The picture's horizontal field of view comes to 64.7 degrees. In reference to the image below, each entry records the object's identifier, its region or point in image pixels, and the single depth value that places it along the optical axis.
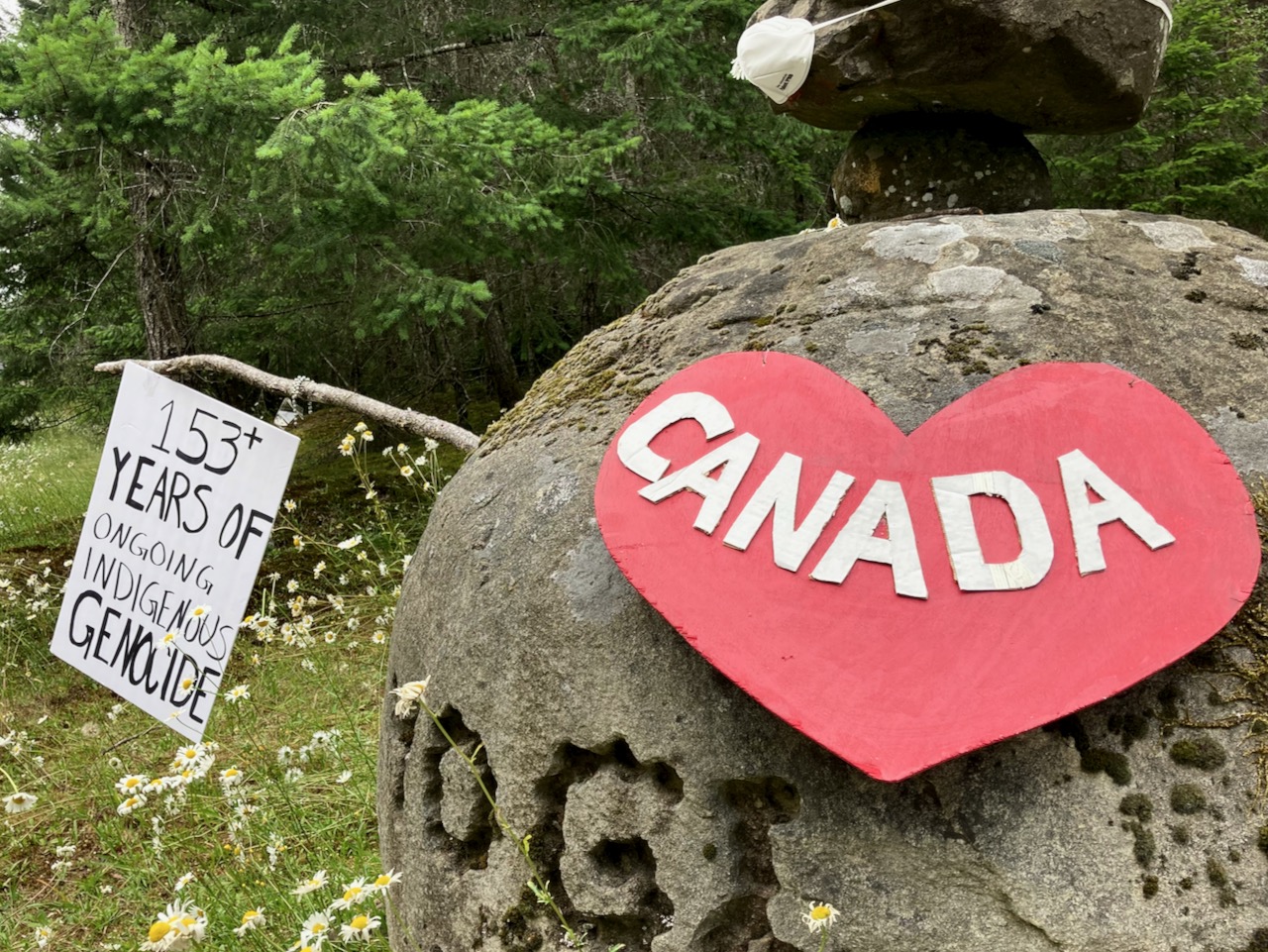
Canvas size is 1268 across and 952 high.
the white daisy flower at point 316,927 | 1.75
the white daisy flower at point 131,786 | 2.45
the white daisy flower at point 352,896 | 1.63
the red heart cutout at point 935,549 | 1.35
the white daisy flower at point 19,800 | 2.73
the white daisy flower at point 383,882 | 1.59
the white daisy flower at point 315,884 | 1.74
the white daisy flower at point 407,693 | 1.54
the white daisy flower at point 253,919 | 1.87
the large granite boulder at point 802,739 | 1.35
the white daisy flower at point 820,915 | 1.26
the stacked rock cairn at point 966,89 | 2.04
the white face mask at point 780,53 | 2.16
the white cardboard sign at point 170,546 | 2.99
